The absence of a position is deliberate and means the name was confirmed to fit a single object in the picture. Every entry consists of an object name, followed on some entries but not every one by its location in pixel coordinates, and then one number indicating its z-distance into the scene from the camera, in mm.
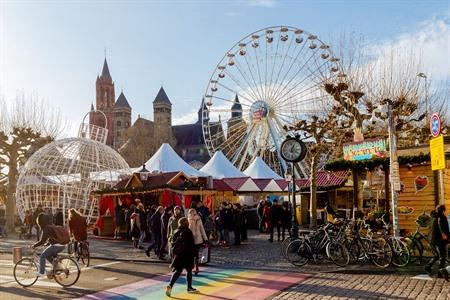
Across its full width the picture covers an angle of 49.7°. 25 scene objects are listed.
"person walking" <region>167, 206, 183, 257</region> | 12703
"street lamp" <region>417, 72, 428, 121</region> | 21925
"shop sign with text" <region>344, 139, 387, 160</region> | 14289
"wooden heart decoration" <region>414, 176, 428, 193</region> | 14477
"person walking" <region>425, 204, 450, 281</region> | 10438
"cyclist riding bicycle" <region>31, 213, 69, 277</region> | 11070
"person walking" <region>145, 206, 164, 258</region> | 15742
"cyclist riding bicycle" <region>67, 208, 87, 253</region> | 13930
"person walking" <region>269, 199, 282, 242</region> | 19812
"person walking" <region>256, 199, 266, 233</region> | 24688
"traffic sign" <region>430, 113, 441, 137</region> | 11905
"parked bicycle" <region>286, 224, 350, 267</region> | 12945
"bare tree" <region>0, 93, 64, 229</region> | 30141
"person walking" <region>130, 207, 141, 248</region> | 18084
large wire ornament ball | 26125
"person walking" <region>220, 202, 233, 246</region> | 18506
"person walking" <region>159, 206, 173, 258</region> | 15180
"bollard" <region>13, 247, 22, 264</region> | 11734
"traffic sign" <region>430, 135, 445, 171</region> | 11550
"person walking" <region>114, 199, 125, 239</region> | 22450
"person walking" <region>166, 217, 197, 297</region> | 9672
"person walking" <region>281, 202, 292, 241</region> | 20219
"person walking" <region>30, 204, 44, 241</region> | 21331
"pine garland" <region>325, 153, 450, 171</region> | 14283
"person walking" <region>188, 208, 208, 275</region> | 12133
